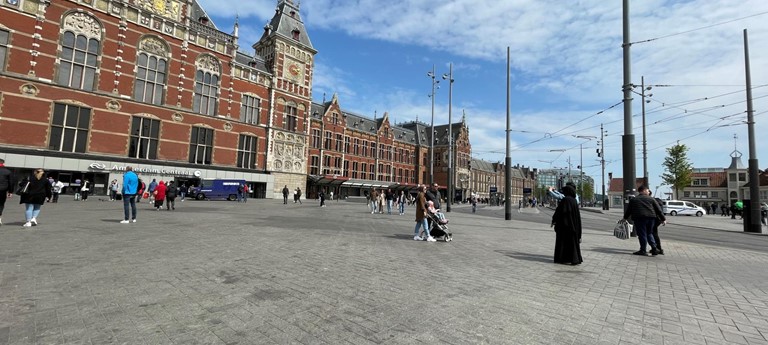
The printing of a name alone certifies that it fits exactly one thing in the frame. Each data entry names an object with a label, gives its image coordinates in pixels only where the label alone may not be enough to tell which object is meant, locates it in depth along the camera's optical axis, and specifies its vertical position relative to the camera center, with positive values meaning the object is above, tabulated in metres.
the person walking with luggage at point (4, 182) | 9.33 -0.16
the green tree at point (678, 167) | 41.88 +4.62
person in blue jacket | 11.26 -0.20
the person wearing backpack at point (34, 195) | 9.48 -0.47
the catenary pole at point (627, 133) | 12.10 +2.43
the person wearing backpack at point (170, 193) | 17.88 -0.48
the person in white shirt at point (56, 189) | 21.58 -0.69
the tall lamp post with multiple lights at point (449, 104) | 29.55 +7.83
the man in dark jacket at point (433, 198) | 11.69 -0.09
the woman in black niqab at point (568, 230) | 7.18 -0.58
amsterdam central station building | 27.16 +8.17
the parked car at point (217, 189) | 33.47 -0.36
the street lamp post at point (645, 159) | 30.66 +4.01
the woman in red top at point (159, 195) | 17.51 -0.58
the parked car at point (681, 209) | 38.75 -0.21
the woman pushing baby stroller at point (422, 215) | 10.19 -0.57
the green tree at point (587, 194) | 102.44 +2.60
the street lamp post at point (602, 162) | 43.81 +5.31
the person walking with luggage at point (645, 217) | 8.73 -0.28
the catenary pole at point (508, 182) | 20.70 +1.00
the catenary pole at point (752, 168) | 17.72 +2.07
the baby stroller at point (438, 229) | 10.39 -0.96
